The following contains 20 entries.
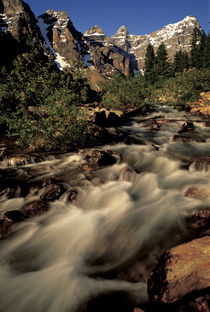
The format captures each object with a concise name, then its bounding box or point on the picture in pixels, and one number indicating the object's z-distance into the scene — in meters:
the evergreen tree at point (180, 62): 76.75
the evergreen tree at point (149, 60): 72.22
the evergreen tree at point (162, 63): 63.08
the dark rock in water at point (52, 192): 4.92
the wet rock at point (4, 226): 3.76
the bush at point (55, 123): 7.90
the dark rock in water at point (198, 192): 4.26
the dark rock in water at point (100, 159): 6.71
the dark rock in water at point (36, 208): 4.37
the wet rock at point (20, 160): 7.20
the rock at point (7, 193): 5.04
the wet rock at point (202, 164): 5.57
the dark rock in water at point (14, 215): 4.10
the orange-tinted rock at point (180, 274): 2.02
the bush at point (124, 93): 20.47
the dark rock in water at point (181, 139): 9.45
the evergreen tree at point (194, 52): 74.00
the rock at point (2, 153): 7.95
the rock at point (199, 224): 3.23
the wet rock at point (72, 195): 4.92
